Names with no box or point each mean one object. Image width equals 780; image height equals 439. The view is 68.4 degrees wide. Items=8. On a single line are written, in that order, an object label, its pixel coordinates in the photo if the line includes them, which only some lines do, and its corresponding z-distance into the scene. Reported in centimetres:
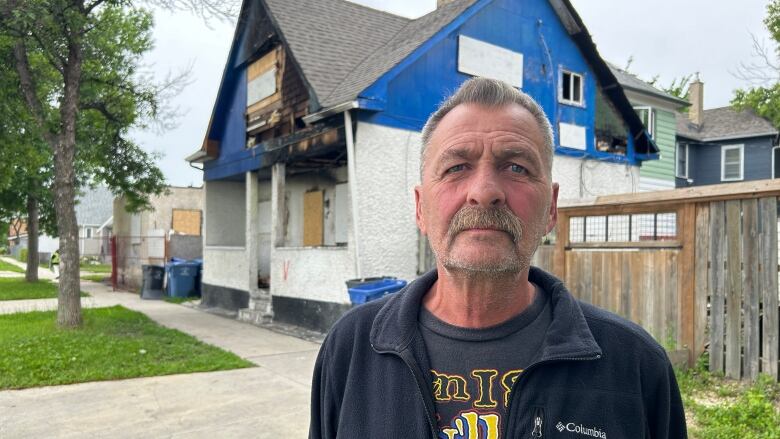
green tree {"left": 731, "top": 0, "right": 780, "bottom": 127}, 1602
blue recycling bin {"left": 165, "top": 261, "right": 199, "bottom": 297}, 1652
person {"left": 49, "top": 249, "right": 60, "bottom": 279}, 2681
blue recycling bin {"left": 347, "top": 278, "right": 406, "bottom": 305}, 770
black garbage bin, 1661
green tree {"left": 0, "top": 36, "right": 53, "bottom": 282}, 1001
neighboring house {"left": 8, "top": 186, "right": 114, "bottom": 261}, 5372
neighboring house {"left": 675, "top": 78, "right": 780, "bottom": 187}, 2105
